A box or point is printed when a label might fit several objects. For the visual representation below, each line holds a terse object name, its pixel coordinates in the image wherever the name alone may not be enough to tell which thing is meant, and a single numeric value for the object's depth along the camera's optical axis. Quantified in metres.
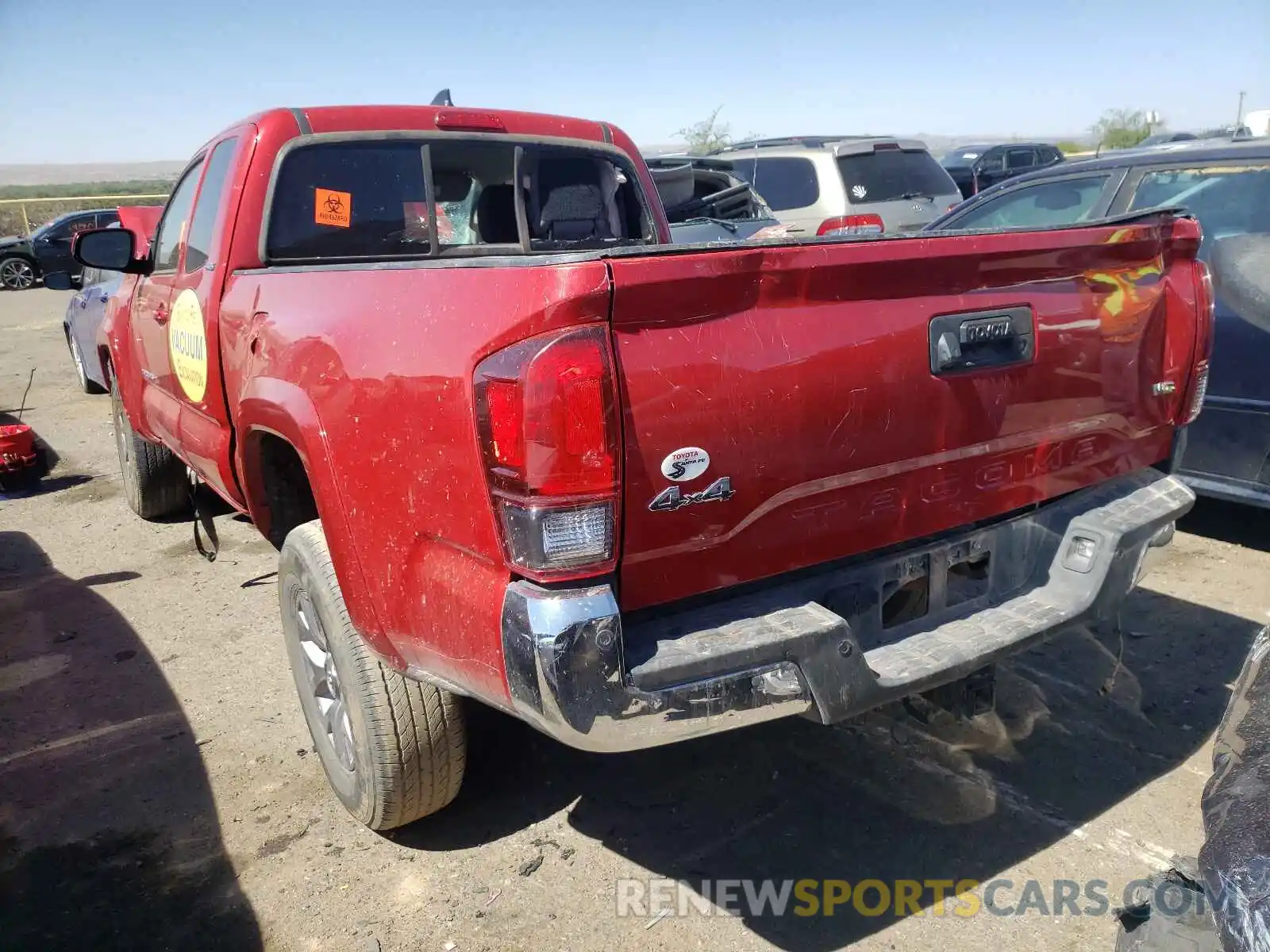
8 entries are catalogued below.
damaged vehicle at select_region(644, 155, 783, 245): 6.82
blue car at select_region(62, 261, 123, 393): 7.21
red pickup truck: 1.87
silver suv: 8.93
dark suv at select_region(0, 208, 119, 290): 19.62
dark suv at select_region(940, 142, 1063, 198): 17.41
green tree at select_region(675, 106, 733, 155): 32.22
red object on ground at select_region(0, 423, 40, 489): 6.31
